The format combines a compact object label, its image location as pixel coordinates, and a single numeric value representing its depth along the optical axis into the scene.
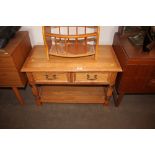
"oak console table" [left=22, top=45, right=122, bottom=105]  1.10
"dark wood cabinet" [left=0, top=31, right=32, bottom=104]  1.05
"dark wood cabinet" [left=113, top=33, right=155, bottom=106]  1.03
